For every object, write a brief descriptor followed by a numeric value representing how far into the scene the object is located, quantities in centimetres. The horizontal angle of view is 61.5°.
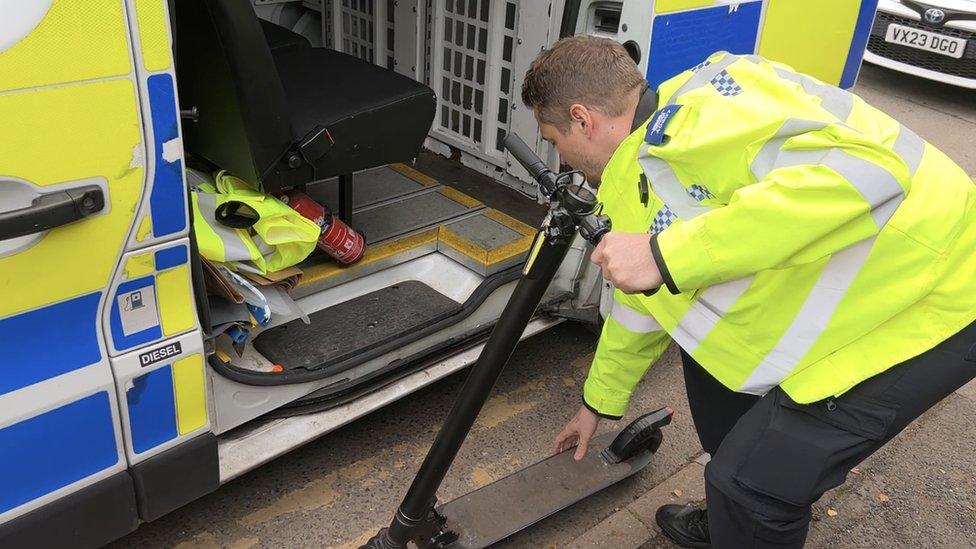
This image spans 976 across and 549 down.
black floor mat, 243
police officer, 145
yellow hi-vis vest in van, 222
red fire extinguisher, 268
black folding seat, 220
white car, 671
